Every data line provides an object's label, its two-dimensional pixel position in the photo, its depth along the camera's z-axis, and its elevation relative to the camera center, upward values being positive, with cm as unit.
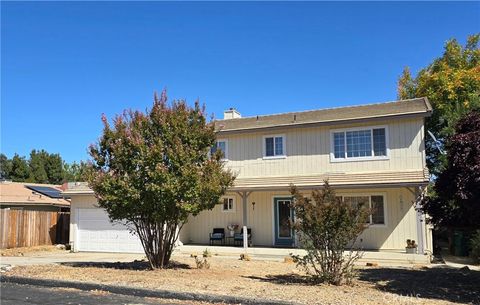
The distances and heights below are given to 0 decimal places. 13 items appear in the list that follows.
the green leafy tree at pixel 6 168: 5069 +499
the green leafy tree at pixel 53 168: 5231 +512
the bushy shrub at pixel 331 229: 1048 -37
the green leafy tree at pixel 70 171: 5376 +507
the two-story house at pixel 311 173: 1895 +171
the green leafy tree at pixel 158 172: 1226 +111
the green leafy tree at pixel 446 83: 2680 +761
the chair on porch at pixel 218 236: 2205 -107
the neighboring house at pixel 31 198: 2519 +93
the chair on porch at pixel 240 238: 2153 -115
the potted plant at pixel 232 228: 2209 -70
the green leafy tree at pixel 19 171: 5050 +465
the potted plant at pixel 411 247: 1747 -130
